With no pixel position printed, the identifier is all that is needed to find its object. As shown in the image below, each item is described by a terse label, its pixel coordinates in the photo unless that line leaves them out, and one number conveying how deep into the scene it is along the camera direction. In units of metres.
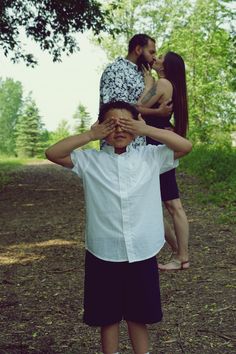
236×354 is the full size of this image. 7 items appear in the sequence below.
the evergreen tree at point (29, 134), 72.25
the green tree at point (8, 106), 84.44
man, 4.72
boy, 2.64
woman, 4.87
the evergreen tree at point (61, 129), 87.94
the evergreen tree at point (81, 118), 80.19
